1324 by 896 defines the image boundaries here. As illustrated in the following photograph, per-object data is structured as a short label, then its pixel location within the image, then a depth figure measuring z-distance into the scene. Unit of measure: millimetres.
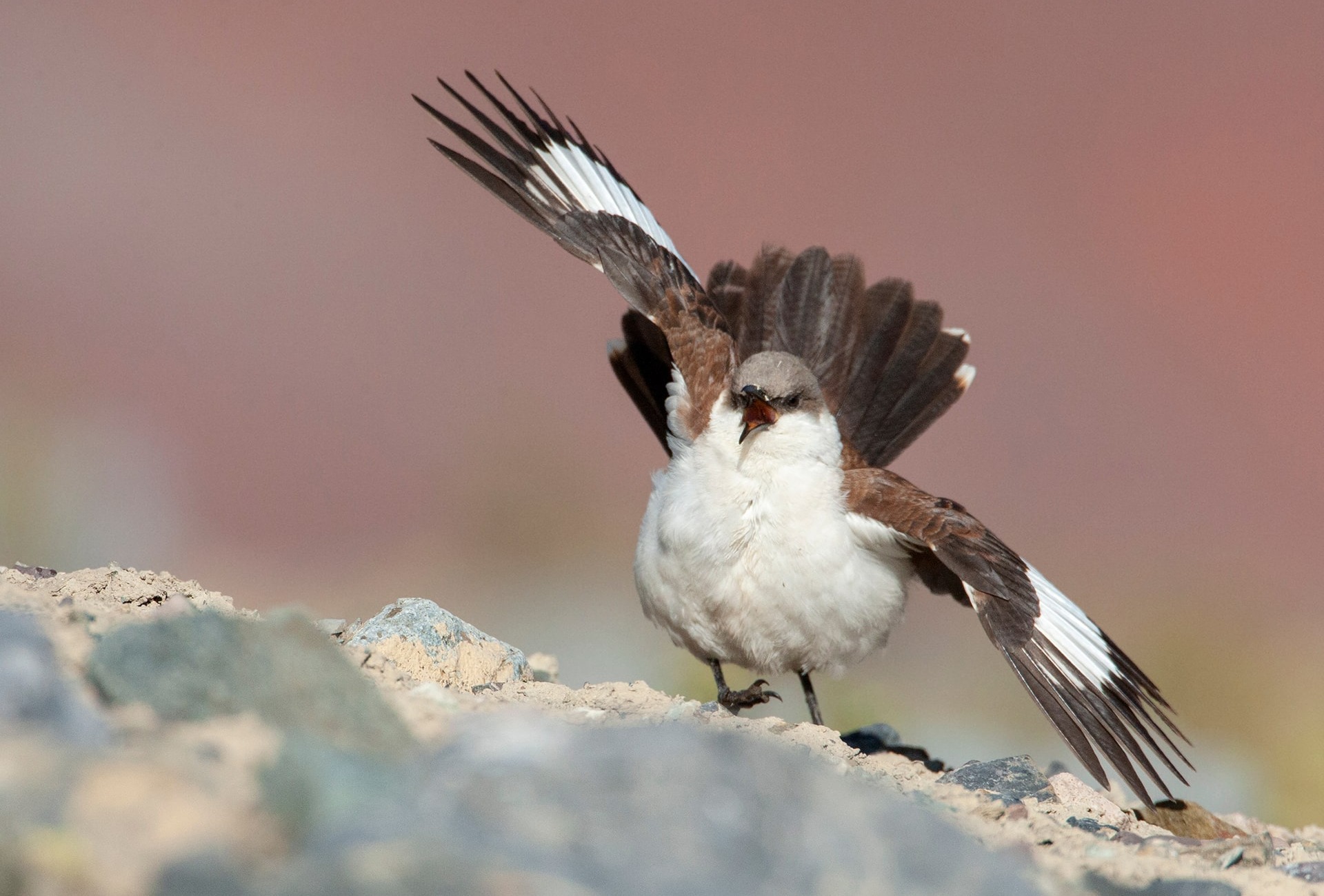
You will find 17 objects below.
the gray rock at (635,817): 4742
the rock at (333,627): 9805
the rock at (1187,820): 9406
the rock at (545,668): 11208
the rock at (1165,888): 6363
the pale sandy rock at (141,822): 4383
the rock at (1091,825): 8273
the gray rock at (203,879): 4246
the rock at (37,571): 9594
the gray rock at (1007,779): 8844
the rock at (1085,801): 9148
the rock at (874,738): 11437
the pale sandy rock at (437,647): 9281
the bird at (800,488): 10500
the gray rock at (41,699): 5363
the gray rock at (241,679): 5746
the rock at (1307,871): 7531
